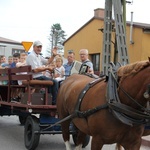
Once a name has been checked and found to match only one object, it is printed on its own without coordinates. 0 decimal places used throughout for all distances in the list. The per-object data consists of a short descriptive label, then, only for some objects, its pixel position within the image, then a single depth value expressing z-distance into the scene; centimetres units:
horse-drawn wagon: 584
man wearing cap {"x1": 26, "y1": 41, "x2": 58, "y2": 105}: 621
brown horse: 351
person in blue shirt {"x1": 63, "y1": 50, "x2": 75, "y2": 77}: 671
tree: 7094
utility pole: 1242
